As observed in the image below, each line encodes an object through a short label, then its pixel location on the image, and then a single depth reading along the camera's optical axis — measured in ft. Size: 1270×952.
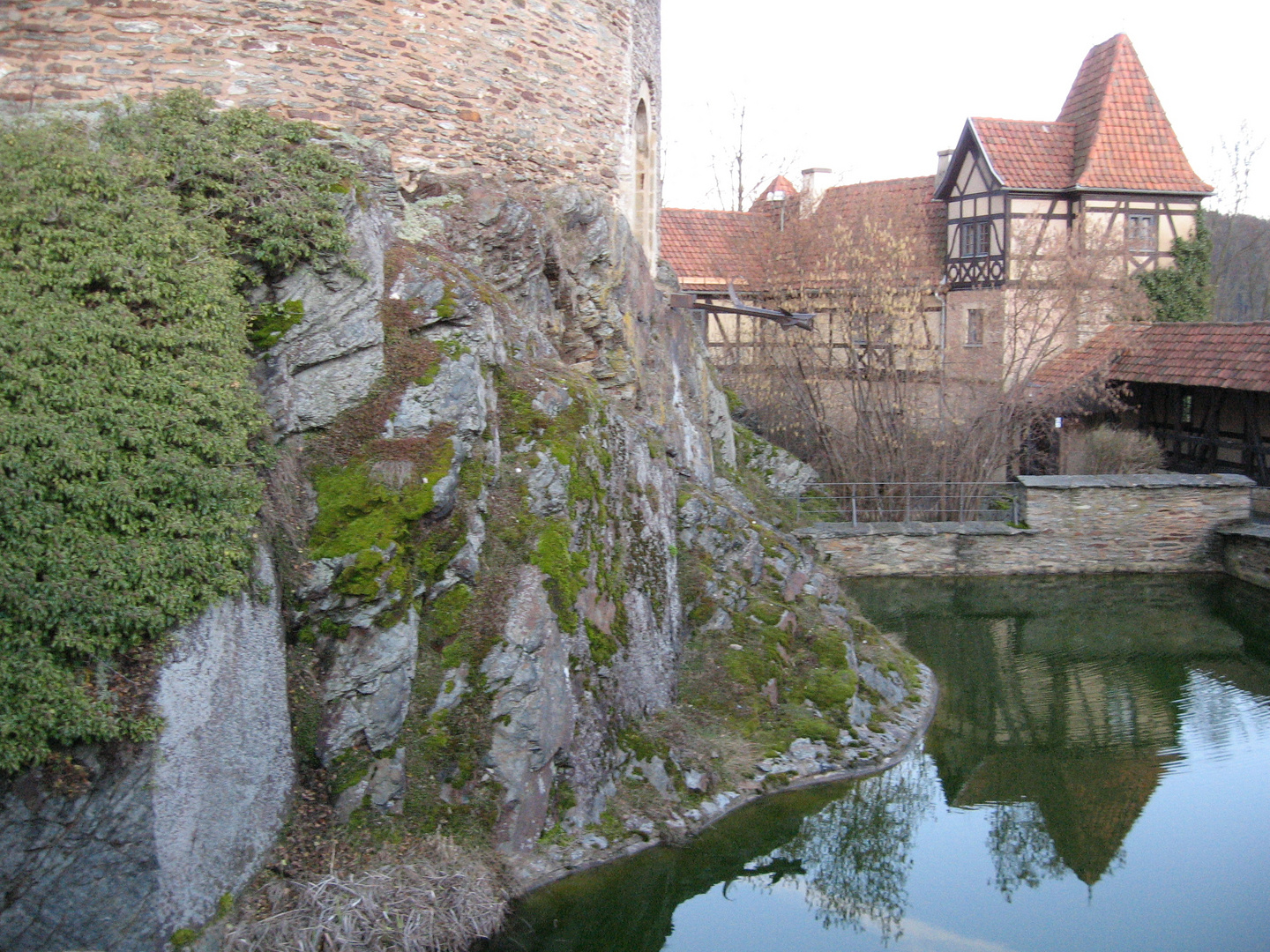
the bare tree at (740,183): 94.63
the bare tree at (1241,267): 102.83
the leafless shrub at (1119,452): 61.62
